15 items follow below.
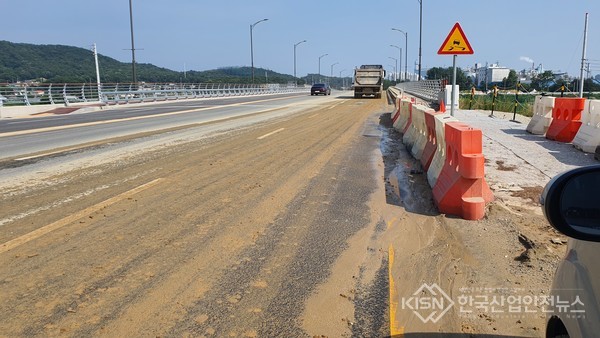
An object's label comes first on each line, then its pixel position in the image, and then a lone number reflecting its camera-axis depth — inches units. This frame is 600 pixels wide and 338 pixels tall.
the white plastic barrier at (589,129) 403.9
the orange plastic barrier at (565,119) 470.0
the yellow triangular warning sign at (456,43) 489.4
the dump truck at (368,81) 1886.1
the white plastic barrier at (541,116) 531.5
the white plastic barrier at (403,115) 586.6
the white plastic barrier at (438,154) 283.6
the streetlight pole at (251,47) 2563.5
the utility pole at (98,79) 1460.8
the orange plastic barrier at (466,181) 228.1
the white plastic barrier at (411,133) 463.0
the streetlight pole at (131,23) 1472.7
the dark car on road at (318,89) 2504.9
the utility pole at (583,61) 990.5
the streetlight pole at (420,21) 1615.2
